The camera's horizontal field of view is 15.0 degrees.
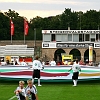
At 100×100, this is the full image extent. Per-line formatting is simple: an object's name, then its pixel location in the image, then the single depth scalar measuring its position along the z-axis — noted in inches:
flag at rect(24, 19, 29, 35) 2723.9
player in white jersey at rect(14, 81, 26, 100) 456.7
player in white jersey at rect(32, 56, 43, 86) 917.8
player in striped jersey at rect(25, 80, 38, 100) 466.9
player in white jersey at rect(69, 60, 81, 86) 949.8
